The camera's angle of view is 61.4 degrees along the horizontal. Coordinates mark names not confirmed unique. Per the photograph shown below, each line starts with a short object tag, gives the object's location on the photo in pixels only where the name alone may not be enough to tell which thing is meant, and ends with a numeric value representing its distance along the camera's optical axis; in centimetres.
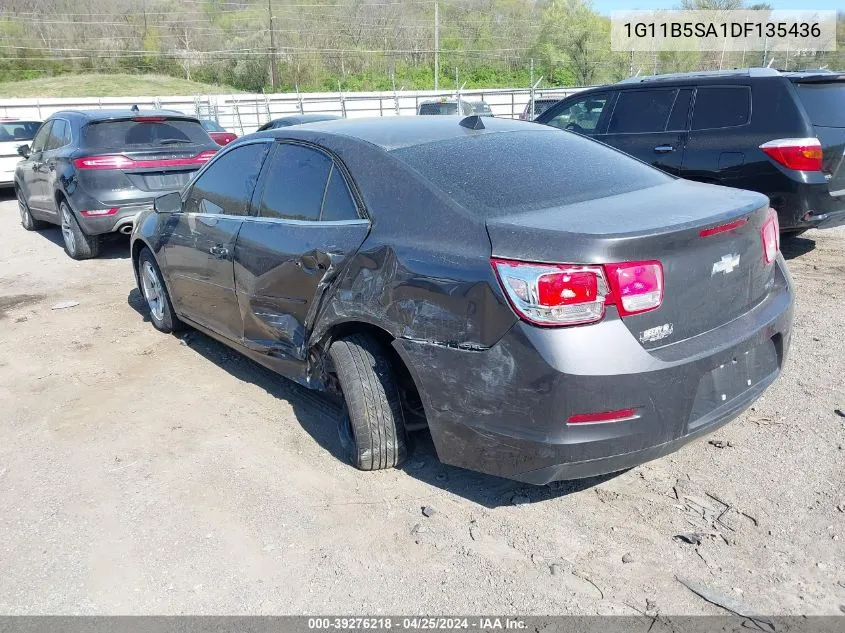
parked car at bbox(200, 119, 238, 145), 1392
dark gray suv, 795
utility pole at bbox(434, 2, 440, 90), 4846
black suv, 610
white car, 1393
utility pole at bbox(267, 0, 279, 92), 4758
